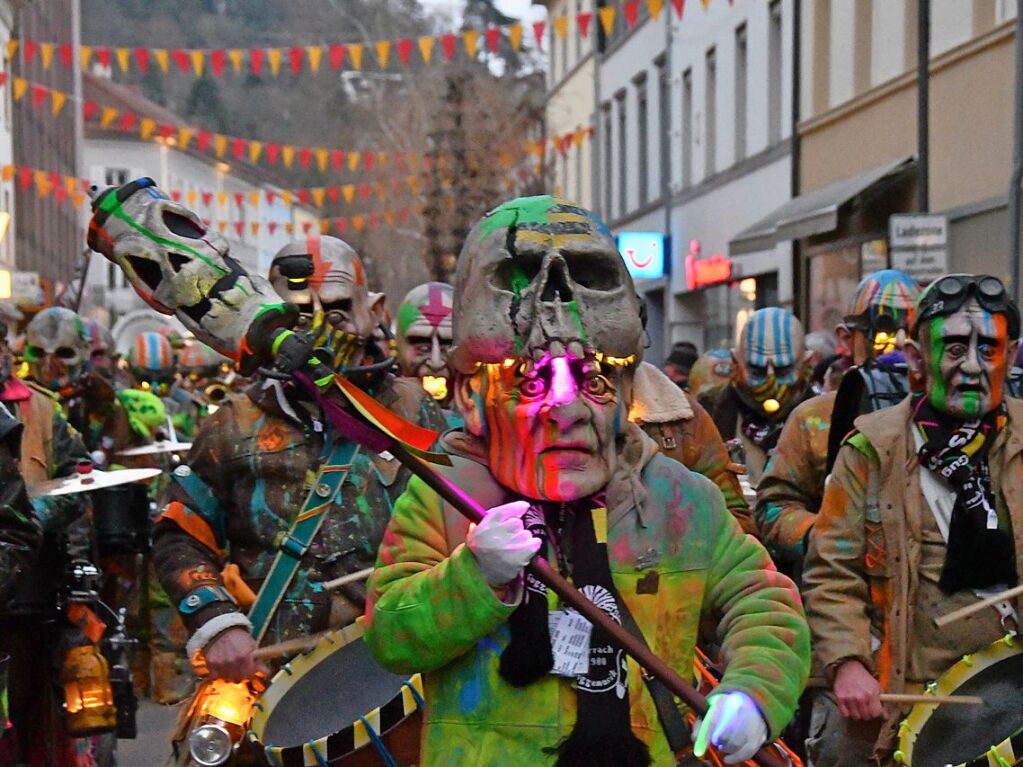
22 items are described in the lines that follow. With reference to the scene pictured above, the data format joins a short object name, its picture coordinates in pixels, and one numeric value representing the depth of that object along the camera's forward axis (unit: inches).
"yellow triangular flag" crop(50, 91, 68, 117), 1090.0
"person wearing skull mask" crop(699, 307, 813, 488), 370.9
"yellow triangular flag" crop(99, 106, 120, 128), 1163.0
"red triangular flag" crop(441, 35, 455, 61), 986.0
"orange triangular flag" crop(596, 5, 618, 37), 942.7
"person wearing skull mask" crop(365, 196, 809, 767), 133.5
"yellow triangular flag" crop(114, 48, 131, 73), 963.3
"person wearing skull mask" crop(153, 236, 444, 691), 207.2
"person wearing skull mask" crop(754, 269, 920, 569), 249.0
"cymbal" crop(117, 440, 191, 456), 381.6
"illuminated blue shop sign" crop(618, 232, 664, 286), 1318.9
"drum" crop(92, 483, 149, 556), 291.1
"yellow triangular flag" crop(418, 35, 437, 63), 1008.2
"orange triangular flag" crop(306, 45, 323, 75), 984.3
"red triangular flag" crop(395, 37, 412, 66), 1007.6
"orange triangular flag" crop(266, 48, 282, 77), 1020.7
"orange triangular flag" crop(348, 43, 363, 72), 940.0
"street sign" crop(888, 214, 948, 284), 522.0
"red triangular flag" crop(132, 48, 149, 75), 1008.5
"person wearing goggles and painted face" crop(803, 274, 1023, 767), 202.4
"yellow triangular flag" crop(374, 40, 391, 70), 938.1
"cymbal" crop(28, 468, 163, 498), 244.4
